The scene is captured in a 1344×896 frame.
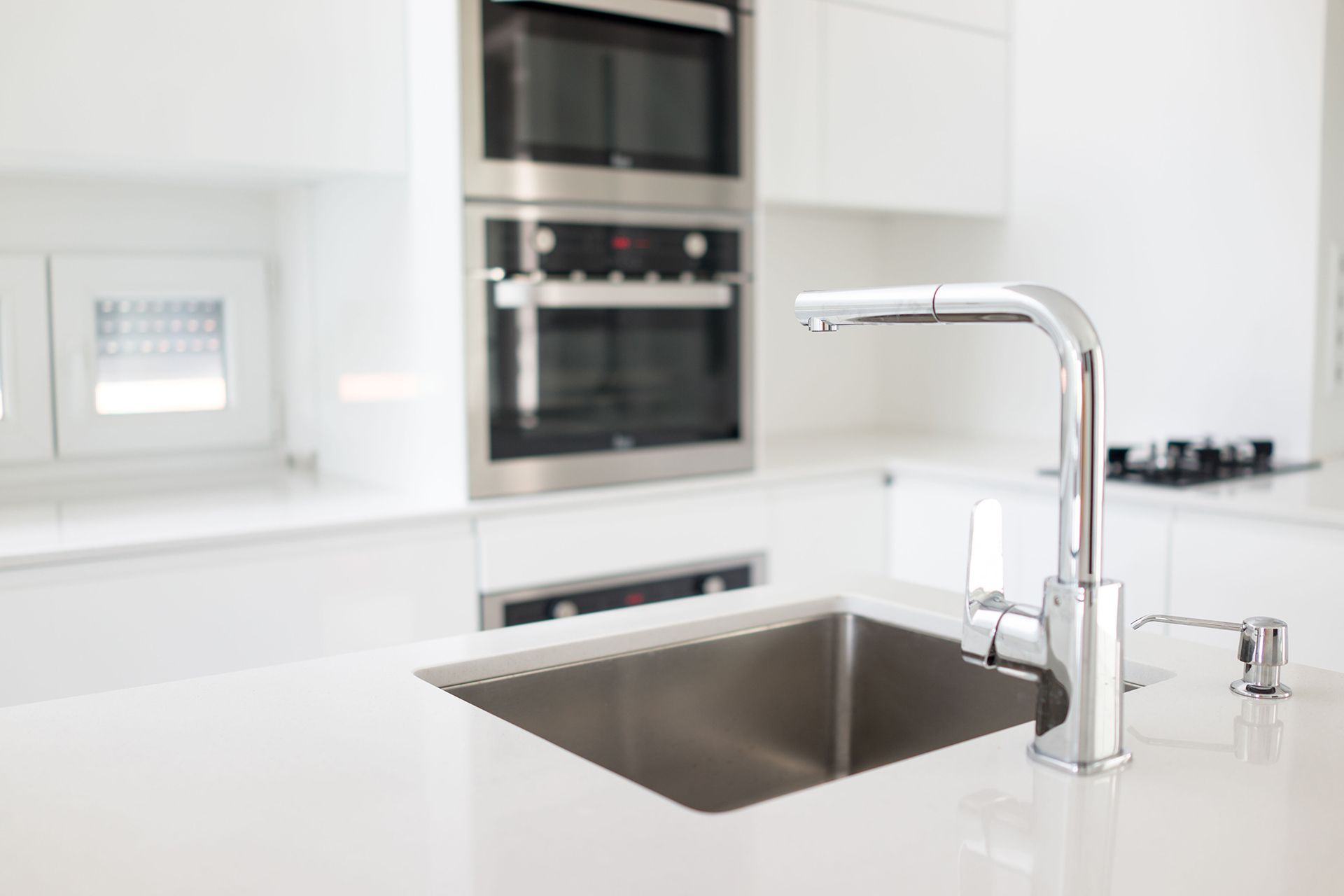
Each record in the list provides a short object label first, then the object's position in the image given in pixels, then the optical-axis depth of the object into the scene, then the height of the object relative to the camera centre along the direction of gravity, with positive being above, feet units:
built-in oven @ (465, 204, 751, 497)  7.28 +0.07
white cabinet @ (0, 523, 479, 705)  5.89 -1.32
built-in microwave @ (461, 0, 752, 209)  7.12 +1.61
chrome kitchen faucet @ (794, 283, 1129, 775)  2.55 -0.51
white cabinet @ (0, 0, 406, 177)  6.31 +1.52
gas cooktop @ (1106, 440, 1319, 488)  7.64 -0.73
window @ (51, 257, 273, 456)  7.93 +0.03
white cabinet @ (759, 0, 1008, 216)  8.73 +1.92
